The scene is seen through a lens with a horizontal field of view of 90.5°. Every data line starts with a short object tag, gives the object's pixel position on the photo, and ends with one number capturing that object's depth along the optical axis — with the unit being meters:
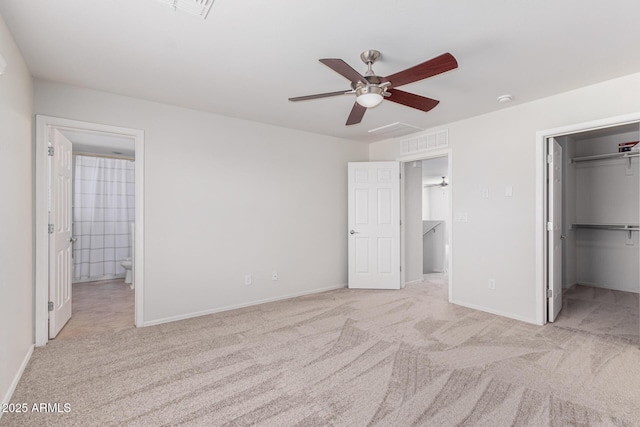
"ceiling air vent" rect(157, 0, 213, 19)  1.82
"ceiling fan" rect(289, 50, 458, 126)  1.93
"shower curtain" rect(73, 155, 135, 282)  5.57
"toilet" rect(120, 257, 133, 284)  5.46
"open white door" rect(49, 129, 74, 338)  2.99
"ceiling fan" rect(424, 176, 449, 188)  9.68
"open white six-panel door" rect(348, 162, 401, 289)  4.94
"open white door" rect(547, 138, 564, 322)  3.37
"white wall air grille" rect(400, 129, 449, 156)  4.27
